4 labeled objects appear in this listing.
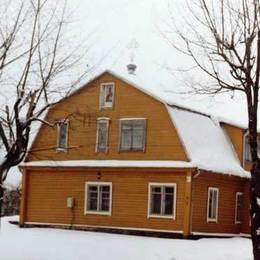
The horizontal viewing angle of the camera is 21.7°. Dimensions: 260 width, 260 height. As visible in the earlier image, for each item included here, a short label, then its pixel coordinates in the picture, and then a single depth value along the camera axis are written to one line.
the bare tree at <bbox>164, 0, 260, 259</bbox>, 17.00
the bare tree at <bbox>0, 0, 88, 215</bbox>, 18.47
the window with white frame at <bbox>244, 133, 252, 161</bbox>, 35.00
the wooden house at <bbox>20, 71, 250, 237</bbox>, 30.30
